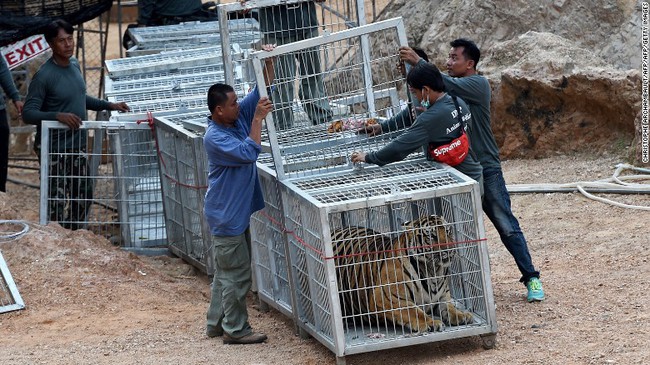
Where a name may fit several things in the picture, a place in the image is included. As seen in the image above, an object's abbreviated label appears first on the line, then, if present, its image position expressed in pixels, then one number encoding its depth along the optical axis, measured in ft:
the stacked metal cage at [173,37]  80.58
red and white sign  83.46
